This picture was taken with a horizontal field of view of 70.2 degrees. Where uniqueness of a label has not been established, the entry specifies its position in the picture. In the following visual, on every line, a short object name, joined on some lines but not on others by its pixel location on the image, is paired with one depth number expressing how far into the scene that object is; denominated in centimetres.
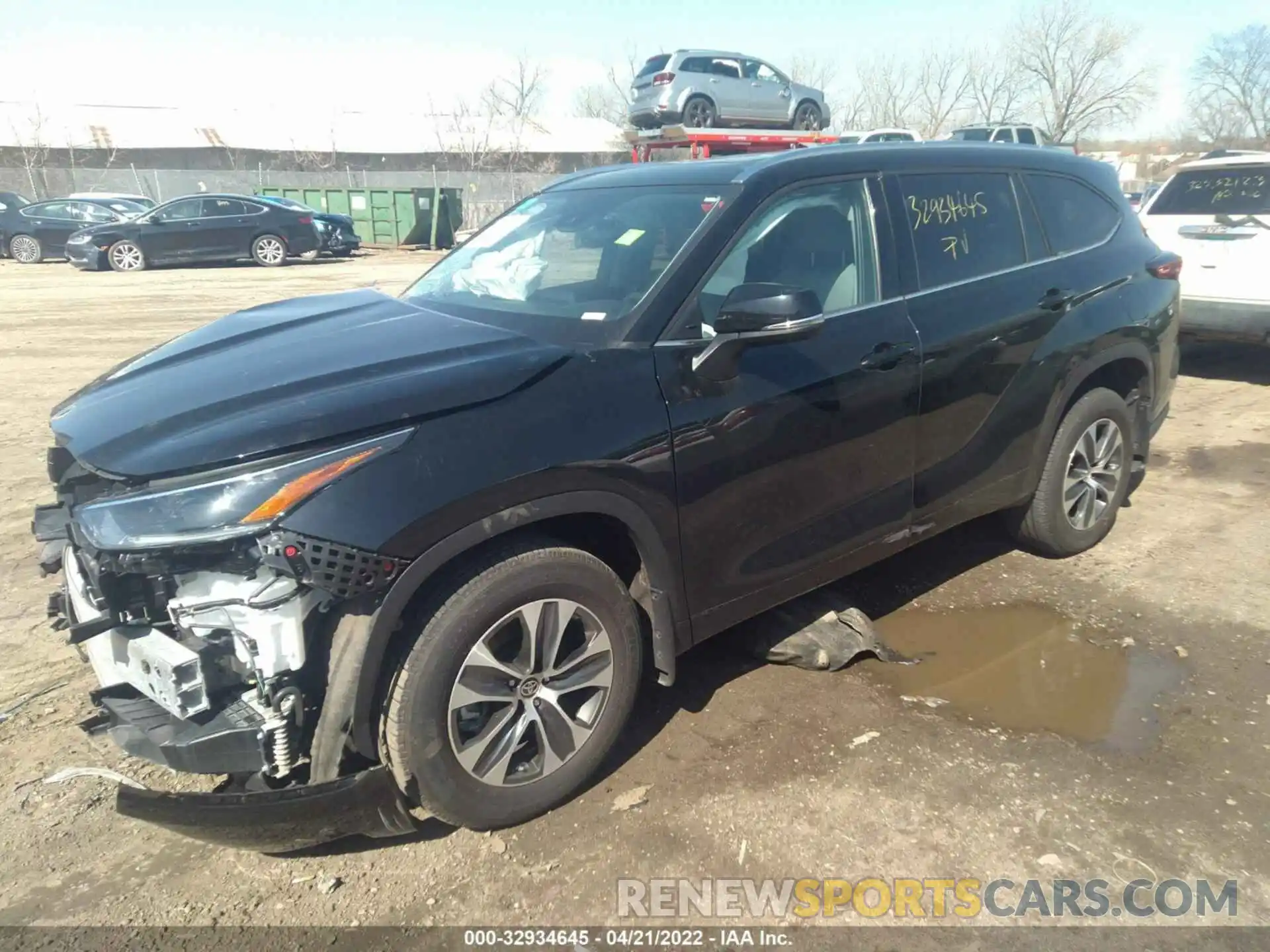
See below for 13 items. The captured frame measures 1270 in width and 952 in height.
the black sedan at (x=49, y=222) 2095
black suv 228
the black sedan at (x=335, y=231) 2081
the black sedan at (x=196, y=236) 1898
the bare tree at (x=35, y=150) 3384
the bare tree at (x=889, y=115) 5494
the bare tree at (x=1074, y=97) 5219
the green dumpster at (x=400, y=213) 2523
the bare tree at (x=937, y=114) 5391
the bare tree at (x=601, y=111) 6688
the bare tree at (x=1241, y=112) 6512
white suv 736
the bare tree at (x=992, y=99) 5416
